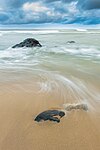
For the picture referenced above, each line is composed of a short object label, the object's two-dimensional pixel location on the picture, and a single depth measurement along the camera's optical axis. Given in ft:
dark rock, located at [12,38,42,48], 27.30
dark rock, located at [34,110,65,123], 5.96
